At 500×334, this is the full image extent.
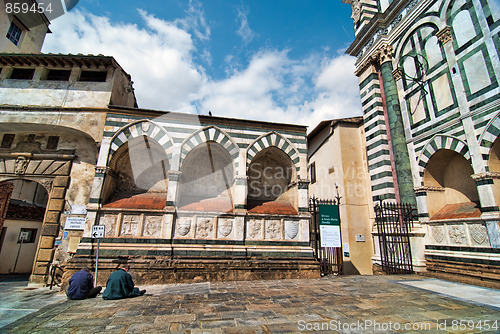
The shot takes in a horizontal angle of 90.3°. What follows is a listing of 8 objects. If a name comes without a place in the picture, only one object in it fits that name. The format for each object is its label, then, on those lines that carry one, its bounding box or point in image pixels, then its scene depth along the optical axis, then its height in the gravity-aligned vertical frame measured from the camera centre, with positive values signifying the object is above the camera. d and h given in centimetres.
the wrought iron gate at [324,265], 998 -85
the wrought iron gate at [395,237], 971 +25
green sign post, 940 +65
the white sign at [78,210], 953 +111
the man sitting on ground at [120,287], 614 -113
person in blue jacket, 623 -113
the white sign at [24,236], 1463 +19
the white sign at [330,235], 937 +28
